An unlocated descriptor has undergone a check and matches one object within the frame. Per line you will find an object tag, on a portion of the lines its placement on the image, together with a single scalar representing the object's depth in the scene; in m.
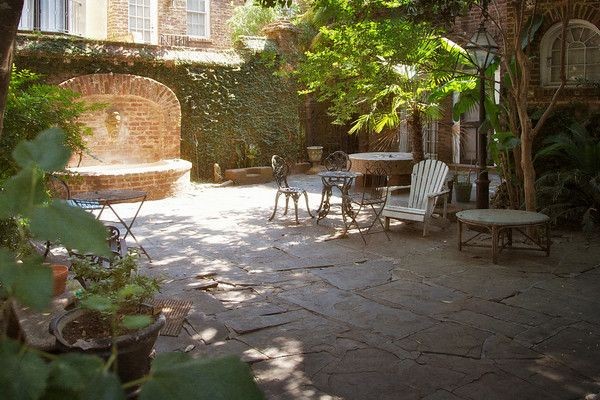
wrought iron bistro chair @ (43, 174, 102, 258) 6.01
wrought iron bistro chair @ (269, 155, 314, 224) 8.90
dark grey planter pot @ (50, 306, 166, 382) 3.04
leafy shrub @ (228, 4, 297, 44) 17.46
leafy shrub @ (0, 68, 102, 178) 4.61
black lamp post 7.89
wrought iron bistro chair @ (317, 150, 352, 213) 8.51
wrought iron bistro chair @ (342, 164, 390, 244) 7.93
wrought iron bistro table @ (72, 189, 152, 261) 6.01
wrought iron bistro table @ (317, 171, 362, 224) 8.34
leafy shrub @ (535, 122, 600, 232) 7.96
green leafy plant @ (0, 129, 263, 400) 0.38
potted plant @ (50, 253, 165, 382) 3.17
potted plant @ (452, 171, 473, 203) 10.16
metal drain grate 4.46
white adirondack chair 7.93
